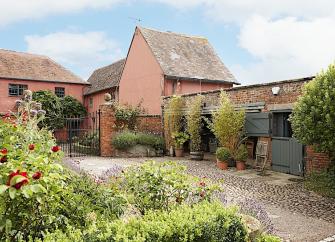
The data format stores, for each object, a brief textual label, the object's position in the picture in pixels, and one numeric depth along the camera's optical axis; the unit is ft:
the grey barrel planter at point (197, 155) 45.70
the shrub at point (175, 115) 49.73
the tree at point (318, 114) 23.97
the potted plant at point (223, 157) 36.86
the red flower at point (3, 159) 9.16
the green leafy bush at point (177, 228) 8.71
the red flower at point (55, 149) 11.04
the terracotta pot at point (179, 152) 49.96
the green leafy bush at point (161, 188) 13.37
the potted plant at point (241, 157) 36.04
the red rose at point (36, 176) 8.04
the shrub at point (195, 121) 45.52
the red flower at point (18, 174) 7.72
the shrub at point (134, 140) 48.62
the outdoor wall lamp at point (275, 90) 34.50
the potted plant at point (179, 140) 48.79
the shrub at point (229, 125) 37.29
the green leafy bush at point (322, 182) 24.82
